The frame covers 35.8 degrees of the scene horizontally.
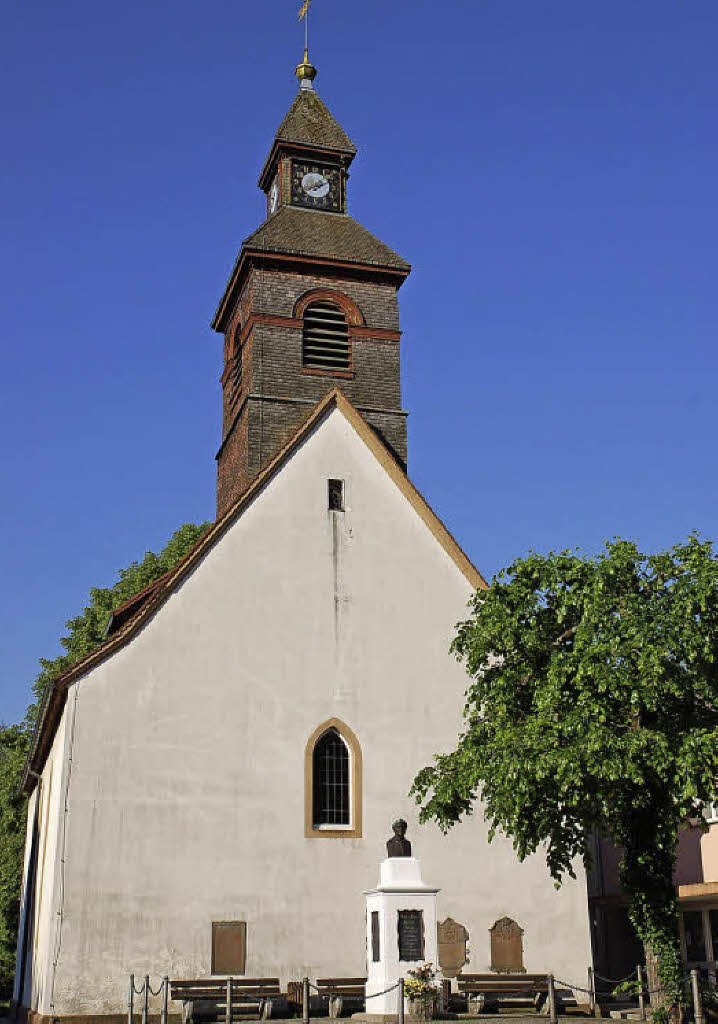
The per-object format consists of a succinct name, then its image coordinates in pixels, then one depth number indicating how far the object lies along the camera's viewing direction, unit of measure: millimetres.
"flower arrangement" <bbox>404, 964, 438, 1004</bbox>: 17609
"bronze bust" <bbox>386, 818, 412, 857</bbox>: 19188
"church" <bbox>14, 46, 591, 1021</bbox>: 20422
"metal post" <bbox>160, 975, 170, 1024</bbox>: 17845
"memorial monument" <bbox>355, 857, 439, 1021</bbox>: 18250
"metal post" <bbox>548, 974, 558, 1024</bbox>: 18594
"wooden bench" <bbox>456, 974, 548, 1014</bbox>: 20891
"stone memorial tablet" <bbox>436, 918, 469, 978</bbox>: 21547
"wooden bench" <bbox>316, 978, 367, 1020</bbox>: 20281
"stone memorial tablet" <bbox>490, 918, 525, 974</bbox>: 21875
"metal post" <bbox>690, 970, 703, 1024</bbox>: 17109
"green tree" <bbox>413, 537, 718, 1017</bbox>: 16859
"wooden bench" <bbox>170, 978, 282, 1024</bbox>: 19469
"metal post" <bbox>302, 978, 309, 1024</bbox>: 18772
